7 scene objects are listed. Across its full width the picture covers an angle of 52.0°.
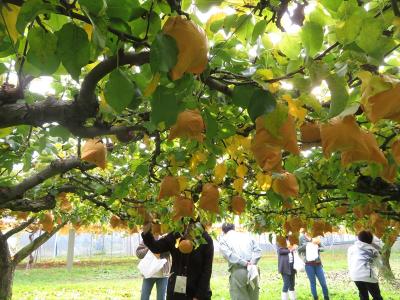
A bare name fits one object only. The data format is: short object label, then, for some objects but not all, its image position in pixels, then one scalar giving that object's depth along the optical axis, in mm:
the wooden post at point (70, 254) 17281
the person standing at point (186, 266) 4078
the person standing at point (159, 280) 5519
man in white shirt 5297
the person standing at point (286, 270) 7734
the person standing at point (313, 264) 7786
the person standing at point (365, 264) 5969
